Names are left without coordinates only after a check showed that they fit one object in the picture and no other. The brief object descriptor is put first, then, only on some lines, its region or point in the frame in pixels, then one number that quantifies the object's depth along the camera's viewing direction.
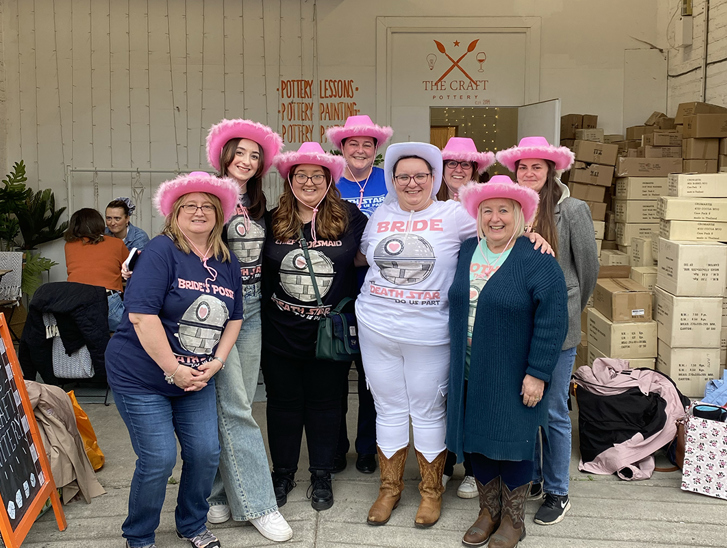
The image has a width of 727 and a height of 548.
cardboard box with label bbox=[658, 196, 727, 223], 4.42
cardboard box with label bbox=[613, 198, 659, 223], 6.07
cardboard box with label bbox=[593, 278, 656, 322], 4.53
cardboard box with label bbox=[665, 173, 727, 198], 4.48
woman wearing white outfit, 2.71
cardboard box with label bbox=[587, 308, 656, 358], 4.52
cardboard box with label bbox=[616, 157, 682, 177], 6.00
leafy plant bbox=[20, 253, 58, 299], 6.37
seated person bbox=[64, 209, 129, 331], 4.55
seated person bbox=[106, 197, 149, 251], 5.49
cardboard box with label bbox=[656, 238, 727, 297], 4.31
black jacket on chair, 4.24
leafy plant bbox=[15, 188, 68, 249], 6.89
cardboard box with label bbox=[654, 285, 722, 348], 4.35
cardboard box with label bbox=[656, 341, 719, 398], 4.39
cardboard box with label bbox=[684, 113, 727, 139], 5.74
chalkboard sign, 2.44
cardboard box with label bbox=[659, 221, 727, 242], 4.42
